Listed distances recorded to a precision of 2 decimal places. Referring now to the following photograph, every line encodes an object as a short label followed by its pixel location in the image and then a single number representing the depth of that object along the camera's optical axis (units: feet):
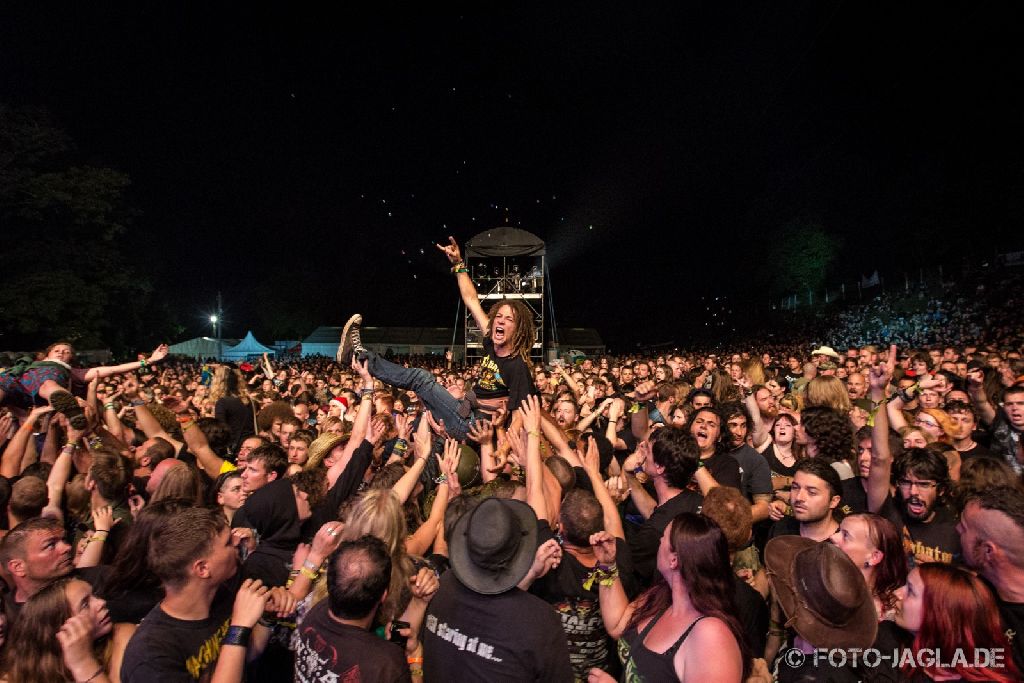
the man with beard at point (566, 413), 19.62
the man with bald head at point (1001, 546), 7.13
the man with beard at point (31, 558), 8.52
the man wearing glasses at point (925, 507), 9.94
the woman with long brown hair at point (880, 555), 7.63
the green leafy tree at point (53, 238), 79.82
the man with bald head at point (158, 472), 13.06
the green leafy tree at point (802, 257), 126.93
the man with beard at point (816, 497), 9.81
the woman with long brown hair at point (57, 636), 6.73
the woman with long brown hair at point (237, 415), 23.16
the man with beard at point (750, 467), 13.42
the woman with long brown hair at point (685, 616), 6.11
